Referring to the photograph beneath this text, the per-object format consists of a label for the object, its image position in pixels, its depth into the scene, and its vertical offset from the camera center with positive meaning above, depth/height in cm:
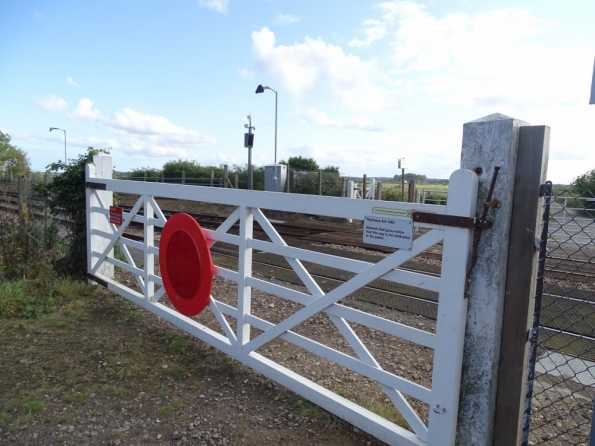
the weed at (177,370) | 401 -174
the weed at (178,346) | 445 -171
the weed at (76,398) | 353 -179
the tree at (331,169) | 3116 +114
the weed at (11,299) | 536 -159
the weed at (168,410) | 334 -177
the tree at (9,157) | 4919 +173
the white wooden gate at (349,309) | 248 -85
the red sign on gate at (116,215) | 579 -52
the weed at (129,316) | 528 -171
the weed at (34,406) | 338 -180
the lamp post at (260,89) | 2212 +469
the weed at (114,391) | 362 -177
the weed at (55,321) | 511 -173
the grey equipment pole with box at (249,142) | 2005 +180
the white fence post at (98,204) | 637 -42
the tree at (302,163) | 3410 +160
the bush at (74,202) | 675 -43
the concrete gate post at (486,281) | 238 -49
